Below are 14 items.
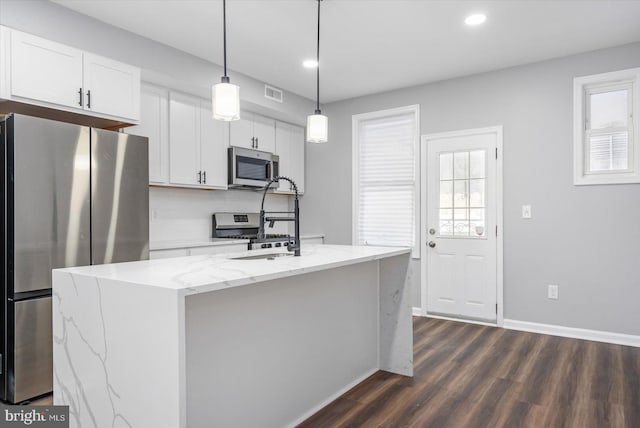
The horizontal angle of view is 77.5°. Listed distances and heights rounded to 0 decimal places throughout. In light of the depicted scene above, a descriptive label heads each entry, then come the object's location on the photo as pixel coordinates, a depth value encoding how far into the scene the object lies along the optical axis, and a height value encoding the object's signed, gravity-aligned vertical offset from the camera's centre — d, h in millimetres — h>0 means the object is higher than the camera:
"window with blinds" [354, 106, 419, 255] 4723 +438
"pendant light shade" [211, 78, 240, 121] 2090 +594
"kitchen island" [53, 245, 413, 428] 1349 -553
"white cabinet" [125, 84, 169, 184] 3520 +762
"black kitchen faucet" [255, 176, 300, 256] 2230 -112
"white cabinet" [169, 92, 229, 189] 3770 +687
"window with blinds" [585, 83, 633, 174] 3572 +777
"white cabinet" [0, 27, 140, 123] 2527 +947
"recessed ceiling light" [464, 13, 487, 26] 3004 +1489
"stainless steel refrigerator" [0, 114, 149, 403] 2387 -56
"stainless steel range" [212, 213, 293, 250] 4453 -142
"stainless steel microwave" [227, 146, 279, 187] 4277 +520
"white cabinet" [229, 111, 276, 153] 4426 +935
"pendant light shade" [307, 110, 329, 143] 2609 +563
